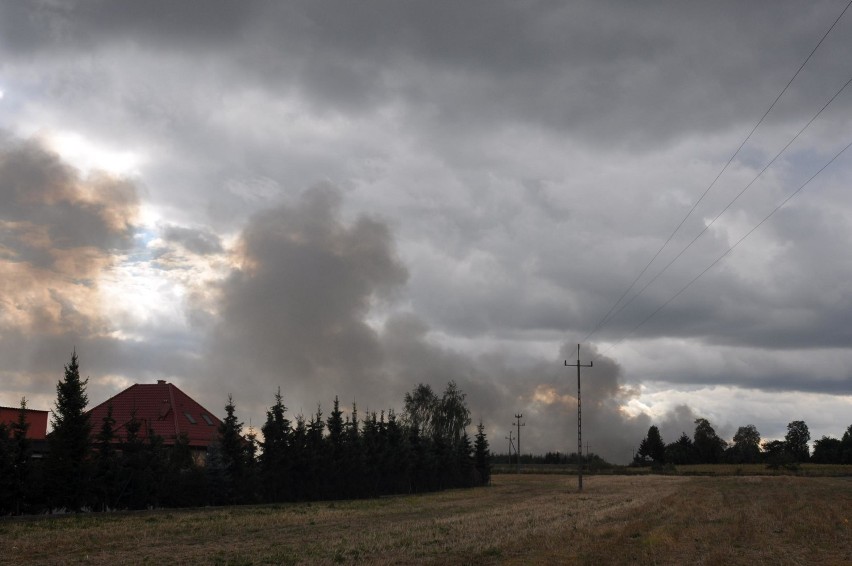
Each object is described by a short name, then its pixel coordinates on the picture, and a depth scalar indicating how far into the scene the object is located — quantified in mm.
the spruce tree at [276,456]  57312
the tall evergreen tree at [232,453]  53094
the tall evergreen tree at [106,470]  44000
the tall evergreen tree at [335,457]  64562
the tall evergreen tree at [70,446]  41875
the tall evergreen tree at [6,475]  38625
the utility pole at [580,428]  72625
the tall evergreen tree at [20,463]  39438
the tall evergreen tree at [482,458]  110100
